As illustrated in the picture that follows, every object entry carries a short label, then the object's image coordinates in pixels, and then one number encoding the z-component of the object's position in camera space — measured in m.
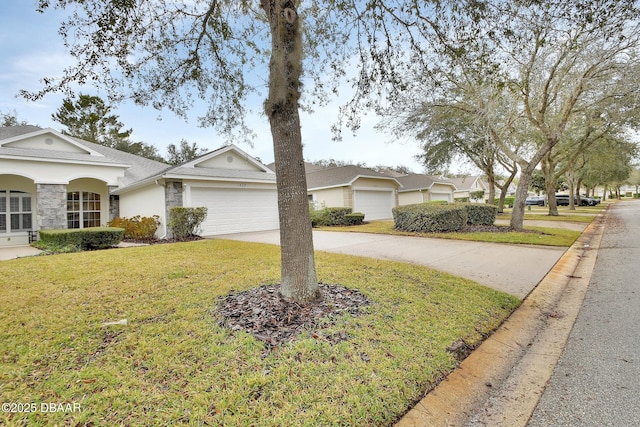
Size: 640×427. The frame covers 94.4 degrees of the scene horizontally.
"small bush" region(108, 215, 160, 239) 11.98
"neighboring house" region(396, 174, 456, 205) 27.16
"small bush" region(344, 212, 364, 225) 16.97
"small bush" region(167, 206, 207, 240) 11.13
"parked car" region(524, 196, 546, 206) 39.72
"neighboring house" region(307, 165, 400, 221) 19.86
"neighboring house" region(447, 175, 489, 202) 40.66
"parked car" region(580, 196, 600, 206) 35.88
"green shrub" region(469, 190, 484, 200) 43.02
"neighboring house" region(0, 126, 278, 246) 11.61
